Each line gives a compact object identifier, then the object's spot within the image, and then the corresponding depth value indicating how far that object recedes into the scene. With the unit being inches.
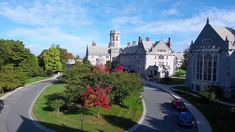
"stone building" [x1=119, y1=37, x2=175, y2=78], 2072.2
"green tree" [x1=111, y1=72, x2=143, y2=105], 914.8
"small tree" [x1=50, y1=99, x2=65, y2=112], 876.4
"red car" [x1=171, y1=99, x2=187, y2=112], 940.0
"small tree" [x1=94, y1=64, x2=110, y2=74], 988.3
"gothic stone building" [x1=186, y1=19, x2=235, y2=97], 1195.1
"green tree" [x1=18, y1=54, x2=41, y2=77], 1724.2
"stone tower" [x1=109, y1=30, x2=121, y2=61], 2934.5
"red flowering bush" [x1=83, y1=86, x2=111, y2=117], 811.3
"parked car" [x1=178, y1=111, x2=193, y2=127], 754.0
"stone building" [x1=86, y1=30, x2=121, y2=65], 2916.8
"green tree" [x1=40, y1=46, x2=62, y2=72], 2112.1
